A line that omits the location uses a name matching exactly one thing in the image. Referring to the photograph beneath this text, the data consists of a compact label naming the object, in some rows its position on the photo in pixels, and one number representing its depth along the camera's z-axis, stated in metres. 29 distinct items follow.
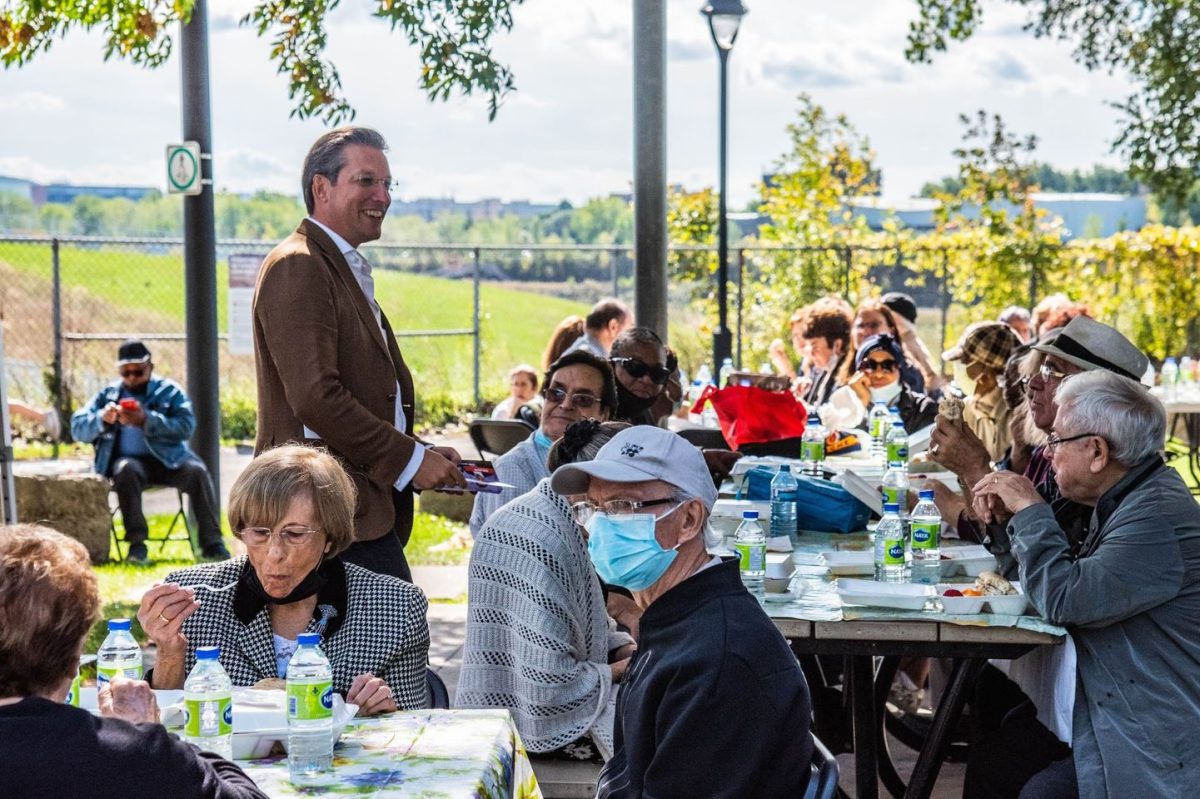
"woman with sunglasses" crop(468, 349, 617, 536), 5.40
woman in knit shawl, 3.92
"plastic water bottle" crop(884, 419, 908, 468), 6.59
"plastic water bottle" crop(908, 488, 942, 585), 4.68
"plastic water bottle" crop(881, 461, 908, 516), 5.55
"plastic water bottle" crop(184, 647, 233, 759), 3.04
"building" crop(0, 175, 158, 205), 27.27
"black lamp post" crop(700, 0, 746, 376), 12.03
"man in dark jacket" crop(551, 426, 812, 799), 2.73
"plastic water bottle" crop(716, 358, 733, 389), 11.22
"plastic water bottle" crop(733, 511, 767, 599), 4.44
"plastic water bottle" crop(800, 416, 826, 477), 7.29
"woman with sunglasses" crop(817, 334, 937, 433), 8.95
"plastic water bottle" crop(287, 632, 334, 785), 2.94
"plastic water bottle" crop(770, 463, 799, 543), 5.48
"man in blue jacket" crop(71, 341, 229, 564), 9.85
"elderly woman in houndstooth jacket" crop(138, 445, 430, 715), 3.69
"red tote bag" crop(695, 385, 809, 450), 7.79
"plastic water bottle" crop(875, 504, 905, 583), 4.65
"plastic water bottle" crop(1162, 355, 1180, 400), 12.39
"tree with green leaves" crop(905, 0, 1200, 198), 13.57
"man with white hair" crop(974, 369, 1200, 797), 3.80
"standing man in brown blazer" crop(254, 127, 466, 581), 4.60
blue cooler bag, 5.64
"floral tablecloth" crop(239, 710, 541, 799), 2.85
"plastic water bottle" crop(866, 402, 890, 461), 8.22
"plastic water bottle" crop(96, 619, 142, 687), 3.16
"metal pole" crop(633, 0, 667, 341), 9.37
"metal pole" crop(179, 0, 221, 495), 9.14
